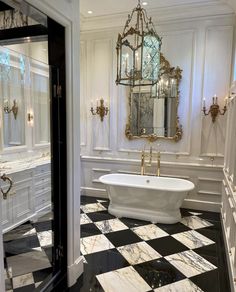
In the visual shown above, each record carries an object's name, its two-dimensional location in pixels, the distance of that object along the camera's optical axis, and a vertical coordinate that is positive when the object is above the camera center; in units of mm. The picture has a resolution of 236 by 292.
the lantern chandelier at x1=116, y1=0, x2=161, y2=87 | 2410 +686
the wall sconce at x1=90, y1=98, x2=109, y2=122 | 4219 +244
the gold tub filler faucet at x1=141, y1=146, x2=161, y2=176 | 3883 -588
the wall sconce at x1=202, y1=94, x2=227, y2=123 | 3594 +218
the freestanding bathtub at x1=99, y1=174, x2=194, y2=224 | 3264 -1116
